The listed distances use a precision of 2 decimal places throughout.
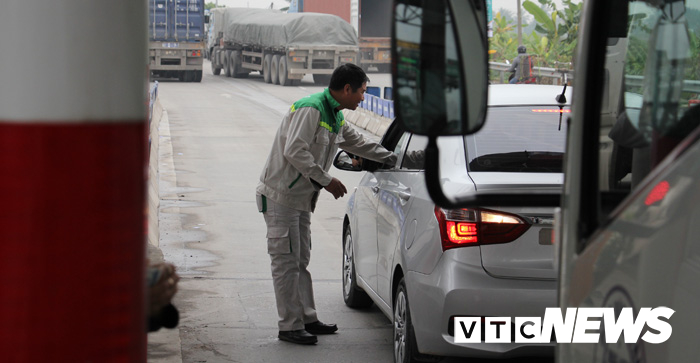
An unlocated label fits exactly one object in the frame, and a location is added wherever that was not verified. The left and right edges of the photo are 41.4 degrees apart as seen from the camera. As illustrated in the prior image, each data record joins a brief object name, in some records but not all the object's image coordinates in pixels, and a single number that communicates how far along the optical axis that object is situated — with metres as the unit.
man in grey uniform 6.31
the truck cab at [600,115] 1.83
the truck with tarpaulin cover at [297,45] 38.75
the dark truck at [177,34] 38.97
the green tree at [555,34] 23.06
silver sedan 4.76
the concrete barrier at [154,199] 9.47
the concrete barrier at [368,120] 22.55
